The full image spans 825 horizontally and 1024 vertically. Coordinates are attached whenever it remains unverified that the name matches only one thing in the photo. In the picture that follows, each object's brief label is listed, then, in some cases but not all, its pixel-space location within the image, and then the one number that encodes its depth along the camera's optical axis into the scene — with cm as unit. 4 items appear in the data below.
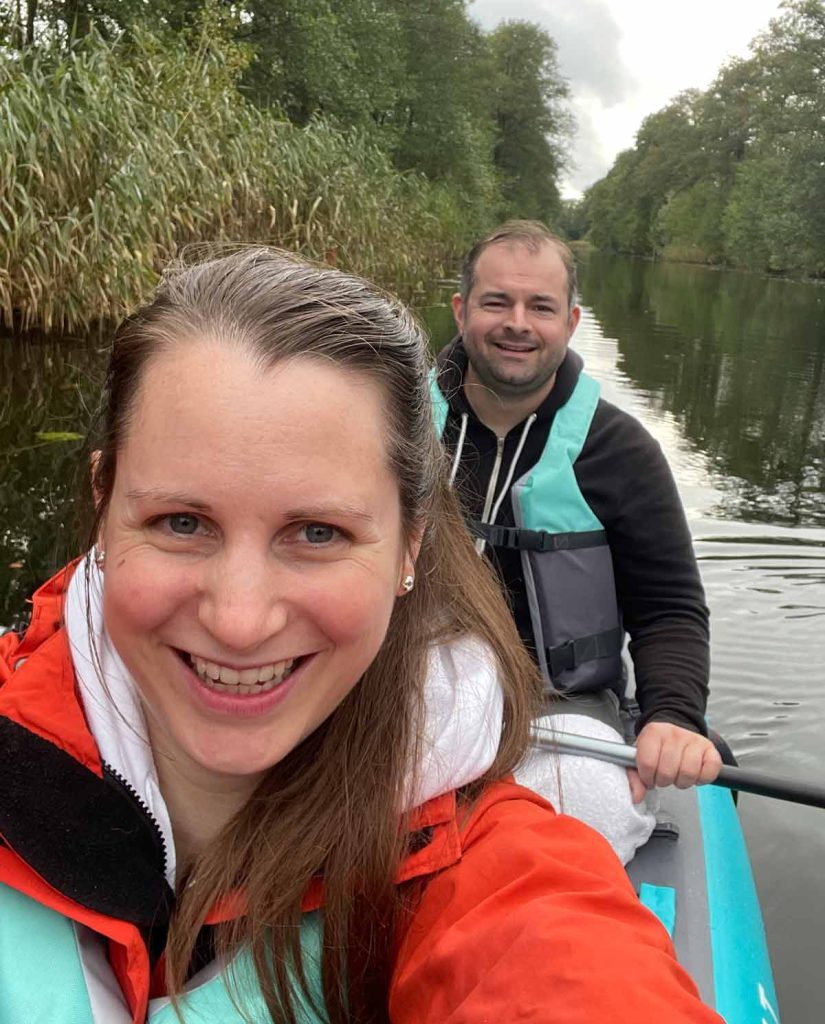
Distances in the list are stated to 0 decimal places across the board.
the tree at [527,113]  3525
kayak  150
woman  83
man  215
